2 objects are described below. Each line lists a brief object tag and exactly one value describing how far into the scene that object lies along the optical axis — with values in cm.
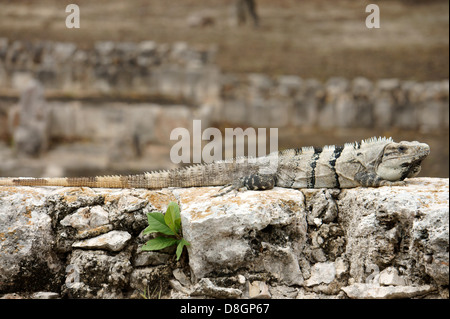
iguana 642
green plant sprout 598
